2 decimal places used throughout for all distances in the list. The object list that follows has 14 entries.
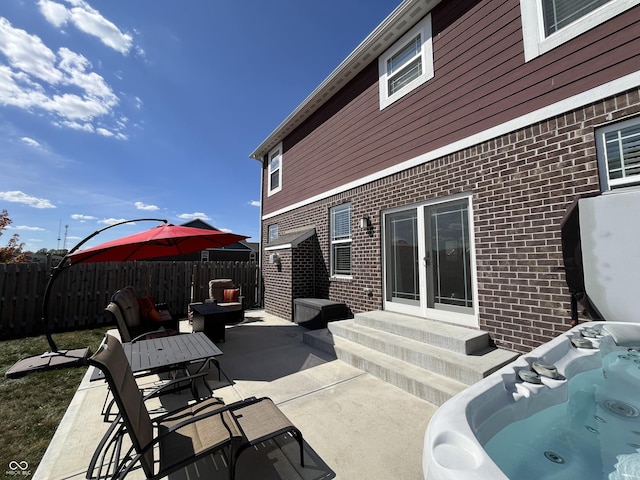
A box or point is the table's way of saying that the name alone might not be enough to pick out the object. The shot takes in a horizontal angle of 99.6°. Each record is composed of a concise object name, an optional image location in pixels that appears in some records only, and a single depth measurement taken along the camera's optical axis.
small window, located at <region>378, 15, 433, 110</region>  5.14
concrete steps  3.26
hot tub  1.29
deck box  6.24
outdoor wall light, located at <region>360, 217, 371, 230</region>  6.09
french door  4.41
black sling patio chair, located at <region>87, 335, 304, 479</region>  1.66
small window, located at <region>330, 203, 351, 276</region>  6.88
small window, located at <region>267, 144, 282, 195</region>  10.24
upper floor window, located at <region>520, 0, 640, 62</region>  3.19
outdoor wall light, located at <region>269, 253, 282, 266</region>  8.20
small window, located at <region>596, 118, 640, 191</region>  2.92
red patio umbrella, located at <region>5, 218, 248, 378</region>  4.31
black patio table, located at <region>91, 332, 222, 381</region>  2.98
